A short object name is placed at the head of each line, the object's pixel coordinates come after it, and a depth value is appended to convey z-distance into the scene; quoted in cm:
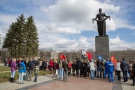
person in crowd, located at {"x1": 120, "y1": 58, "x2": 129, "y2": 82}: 787
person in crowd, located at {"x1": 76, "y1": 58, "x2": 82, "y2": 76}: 1004
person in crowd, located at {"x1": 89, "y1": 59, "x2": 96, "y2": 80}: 871
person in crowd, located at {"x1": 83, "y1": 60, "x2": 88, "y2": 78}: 967
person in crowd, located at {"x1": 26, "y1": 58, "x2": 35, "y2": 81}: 767
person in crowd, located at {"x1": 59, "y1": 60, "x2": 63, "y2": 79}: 864
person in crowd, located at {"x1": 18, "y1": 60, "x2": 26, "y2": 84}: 683
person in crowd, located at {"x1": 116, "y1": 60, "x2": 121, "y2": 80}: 846
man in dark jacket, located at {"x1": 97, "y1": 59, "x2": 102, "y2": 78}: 916
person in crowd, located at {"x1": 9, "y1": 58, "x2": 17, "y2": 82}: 716
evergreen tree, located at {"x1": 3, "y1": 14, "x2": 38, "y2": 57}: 2869
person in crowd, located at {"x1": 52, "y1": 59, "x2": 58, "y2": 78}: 915
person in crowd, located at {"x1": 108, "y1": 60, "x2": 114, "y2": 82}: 795
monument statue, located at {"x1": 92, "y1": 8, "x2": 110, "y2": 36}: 1193
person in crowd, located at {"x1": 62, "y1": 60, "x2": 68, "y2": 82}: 794
